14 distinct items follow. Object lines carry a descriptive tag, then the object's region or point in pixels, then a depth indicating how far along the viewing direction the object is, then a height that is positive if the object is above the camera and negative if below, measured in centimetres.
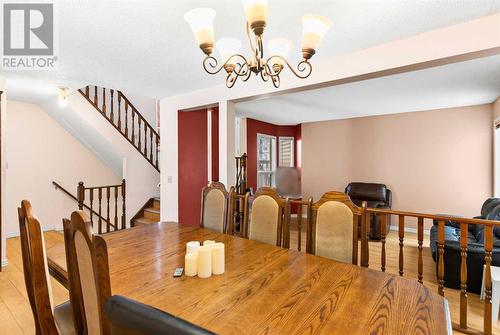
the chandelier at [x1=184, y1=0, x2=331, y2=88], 132 +74
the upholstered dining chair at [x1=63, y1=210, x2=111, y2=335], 73 -34
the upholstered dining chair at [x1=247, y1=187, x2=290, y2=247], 211 -42
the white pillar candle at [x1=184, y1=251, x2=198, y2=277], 139 -52
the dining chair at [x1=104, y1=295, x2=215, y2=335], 45 -28
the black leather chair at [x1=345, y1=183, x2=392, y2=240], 536 -61
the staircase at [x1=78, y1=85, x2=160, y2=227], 461 +52
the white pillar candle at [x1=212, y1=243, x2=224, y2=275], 141 -50
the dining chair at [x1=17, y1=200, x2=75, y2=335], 118 -47
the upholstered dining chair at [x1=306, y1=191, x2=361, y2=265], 179 -43
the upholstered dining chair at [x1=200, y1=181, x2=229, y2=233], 251 -40
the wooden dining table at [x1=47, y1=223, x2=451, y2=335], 97 -58
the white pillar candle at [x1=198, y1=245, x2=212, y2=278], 137 -51
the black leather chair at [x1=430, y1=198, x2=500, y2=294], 269 -101
